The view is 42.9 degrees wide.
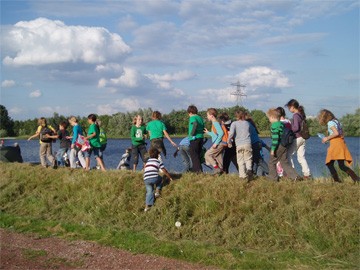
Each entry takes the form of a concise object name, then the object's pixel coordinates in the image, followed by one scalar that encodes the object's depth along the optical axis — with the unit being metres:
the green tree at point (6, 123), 52.96
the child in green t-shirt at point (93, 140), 14.43
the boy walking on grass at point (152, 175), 11.14
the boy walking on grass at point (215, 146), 12.05
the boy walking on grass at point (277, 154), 11.00
